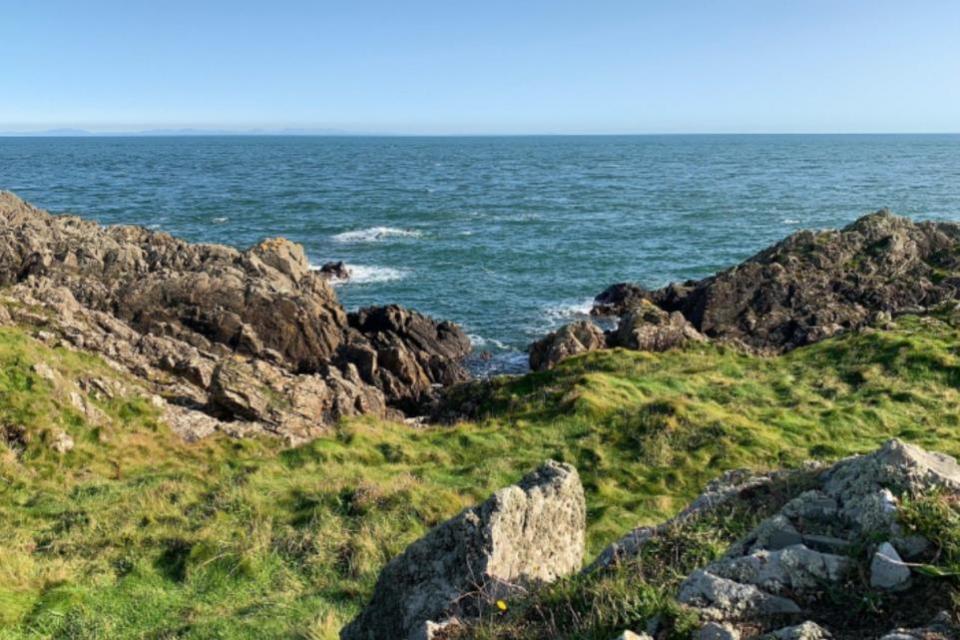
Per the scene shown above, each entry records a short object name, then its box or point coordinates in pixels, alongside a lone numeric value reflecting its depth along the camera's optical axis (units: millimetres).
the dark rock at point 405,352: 35281
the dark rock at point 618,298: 49831
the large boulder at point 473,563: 7996
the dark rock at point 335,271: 59750
